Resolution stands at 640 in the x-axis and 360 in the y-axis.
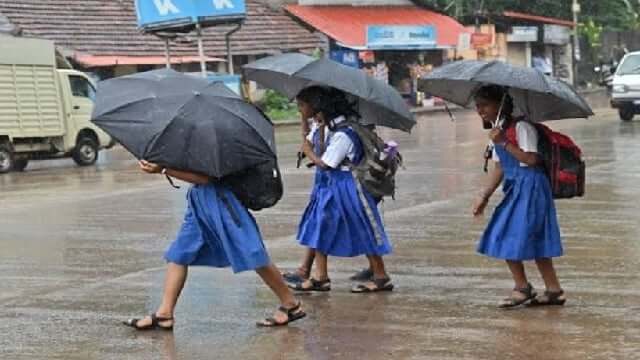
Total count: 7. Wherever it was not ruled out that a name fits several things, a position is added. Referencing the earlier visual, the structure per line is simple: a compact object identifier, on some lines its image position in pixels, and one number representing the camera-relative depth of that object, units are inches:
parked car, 1135.6
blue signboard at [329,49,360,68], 1676.9
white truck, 889.5
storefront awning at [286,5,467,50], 1691.7
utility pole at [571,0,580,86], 2021.4
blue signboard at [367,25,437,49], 1701.5
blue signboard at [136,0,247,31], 1293.1
